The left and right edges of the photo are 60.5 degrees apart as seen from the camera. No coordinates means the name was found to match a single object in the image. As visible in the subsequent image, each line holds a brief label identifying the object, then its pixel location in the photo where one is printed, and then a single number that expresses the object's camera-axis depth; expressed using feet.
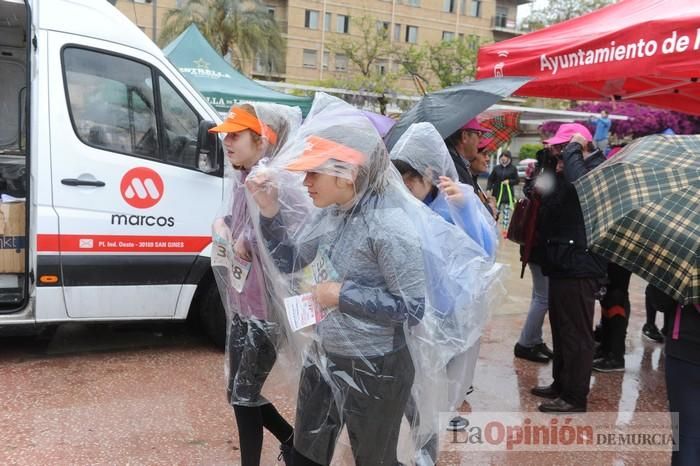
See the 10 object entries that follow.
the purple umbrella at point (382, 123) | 12.50
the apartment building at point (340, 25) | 140.77
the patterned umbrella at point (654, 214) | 6.23
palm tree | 88.74
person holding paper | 6.32
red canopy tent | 10.85
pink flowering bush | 56.39
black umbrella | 9.77
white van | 12.69
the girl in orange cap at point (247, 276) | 8.14
